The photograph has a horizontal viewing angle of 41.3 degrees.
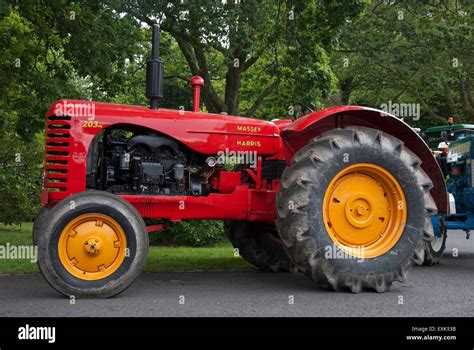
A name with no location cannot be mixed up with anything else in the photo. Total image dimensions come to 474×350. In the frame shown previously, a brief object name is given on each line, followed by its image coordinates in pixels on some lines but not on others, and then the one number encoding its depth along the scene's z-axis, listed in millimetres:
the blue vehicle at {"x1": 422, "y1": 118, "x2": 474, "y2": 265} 10047
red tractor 6094
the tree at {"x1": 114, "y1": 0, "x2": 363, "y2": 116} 11984
